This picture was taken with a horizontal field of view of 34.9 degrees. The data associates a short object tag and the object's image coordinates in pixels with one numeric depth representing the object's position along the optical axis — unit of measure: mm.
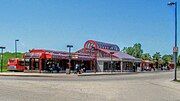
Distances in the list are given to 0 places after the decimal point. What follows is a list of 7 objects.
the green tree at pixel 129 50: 109396
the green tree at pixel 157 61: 99139
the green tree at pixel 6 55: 70109
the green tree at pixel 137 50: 108550
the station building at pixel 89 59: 45383
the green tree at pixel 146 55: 111355
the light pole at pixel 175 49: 29348
